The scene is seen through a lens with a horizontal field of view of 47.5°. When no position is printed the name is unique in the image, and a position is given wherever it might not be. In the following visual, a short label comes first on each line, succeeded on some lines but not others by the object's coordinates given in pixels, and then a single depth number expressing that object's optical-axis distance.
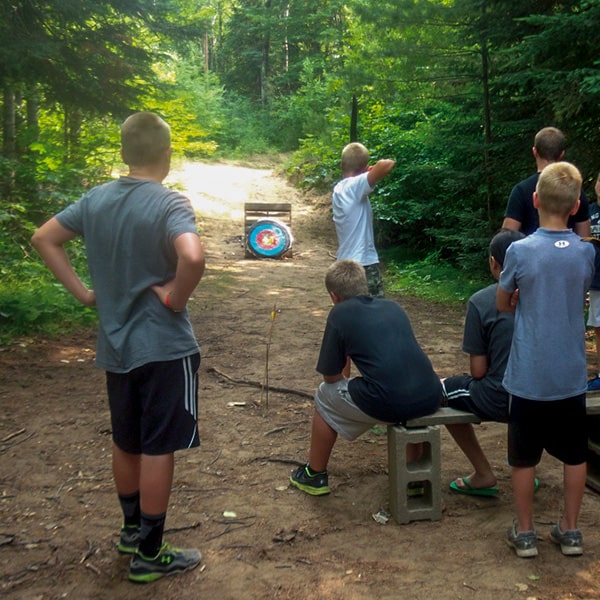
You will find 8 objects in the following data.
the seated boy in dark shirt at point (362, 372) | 3.49
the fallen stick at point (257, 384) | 5.51
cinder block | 3.48
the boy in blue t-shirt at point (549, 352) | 2.95
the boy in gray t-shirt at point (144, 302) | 2.75
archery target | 13.66
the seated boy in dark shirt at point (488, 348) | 3.46
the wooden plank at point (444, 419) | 3.51
